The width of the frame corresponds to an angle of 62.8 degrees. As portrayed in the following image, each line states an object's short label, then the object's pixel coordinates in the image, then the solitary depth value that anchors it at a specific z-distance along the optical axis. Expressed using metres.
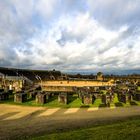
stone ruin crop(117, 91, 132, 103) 14.29
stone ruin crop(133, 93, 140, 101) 14.94
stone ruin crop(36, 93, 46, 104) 13.73
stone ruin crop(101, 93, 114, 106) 14.01
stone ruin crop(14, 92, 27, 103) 14.08
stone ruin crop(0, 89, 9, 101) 14.85
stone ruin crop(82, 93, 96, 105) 13.76
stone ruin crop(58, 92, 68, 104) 13.71
